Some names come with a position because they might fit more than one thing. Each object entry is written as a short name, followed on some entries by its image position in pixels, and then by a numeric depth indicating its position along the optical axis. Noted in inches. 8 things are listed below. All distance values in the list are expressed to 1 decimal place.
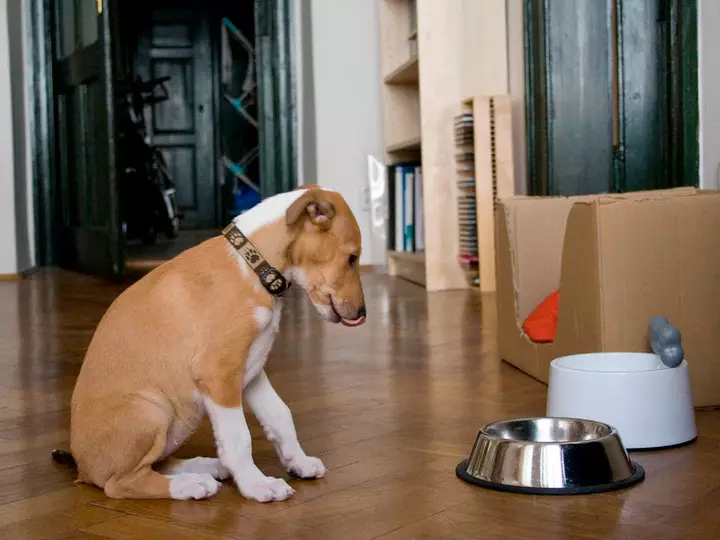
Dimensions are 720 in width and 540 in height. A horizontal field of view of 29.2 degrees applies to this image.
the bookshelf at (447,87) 146.8
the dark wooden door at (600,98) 118.9
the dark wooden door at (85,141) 202.5
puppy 57.5
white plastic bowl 63.9
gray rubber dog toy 65.4
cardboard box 71.4
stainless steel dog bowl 56.7
